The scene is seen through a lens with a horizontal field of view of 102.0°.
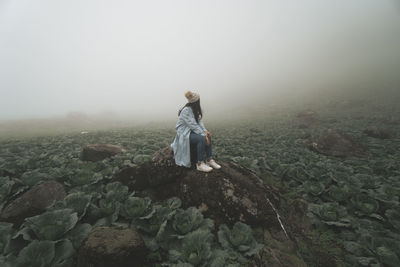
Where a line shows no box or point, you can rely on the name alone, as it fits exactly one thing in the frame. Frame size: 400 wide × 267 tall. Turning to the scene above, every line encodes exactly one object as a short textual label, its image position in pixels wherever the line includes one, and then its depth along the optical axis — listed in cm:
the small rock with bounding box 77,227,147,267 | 250
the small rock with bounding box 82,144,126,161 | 779
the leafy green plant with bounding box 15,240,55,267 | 246
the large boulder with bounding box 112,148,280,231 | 391
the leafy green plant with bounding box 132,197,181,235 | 354
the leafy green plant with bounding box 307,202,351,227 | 387
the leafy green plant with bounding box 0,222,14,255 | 277
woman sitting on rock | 486
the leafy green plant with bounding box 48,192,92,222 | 374
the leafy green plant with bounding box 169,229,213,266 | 282
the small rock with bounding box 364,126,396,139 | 1181
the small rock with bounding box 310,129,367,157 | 911
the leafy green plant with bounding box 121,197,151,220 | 370
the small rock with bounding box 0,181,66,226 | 363
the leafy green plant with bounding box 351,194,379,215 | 424
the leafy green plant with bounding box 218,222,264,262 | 308
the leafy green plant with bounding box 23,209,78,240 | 299
